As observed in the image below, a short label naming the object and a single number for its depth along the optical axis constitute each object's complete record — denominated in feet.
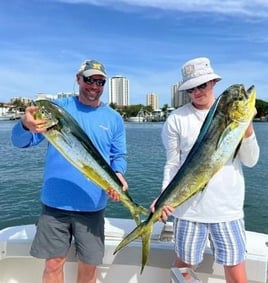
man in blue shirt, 5.62
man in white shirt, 5.18
